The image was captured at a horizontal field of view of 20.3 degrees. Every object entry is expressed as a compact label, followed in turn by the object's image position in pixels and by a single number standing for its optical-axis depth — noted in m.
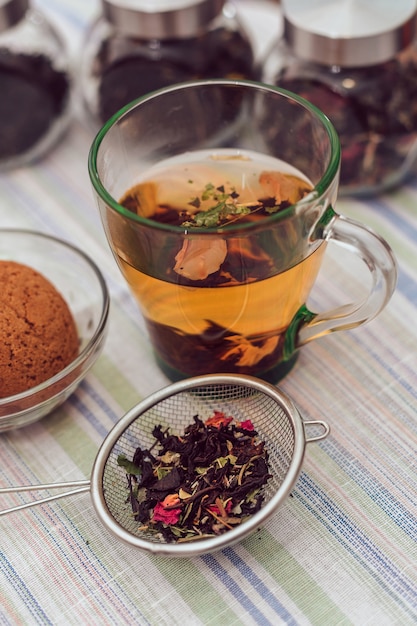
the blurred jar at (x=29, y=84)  0.53
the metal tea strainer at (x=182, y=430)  0.38
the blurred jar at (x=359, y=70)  0.49
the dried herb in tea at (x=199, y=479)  0.39
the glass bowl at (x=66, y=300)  0.42
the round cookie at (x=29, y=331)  0.43
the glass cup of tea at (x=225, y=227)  0.40
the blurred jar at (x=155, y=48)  0.51
